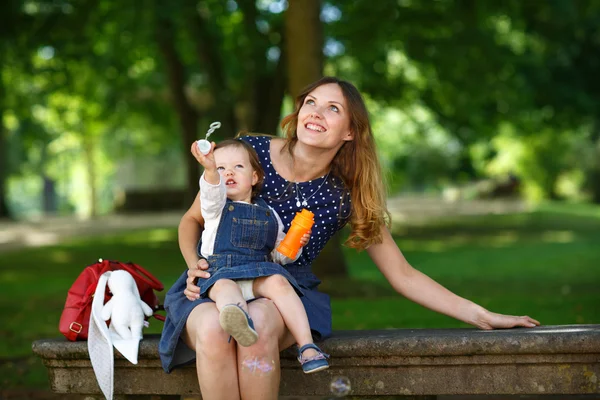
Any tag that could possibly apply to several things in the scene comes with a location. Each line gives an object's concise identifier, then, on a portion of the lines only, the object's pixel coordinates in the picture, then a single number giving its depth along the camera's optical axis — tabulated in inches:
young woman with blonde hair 163.6
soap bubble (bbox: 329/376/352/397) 146.9
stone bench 148.8
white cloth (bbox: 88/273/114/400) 157.4
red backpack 163.2
